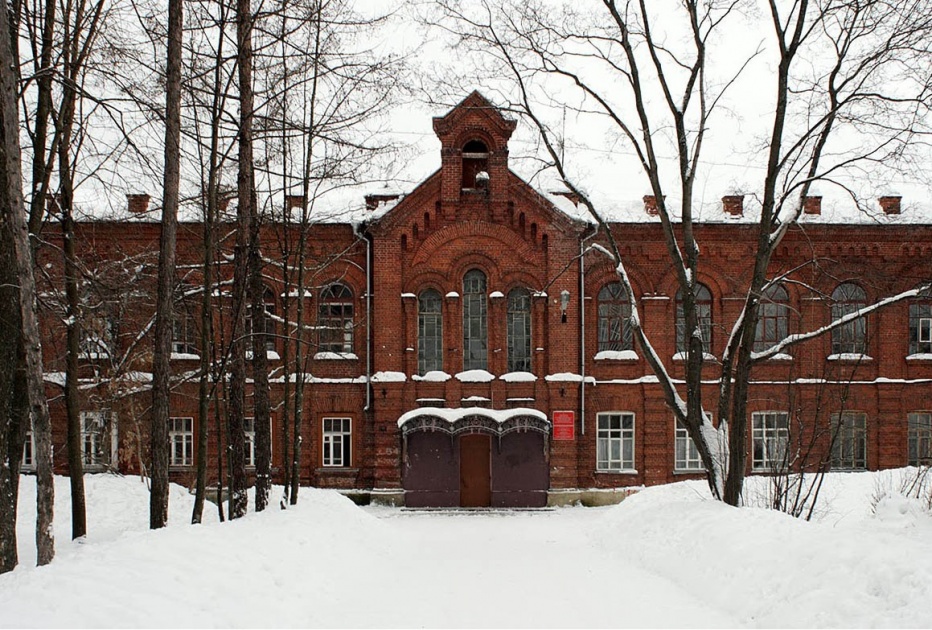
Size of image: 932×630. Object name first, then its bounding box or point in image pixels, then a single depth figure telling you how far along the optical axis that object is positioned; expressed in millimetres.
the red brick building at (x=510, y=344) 23078
